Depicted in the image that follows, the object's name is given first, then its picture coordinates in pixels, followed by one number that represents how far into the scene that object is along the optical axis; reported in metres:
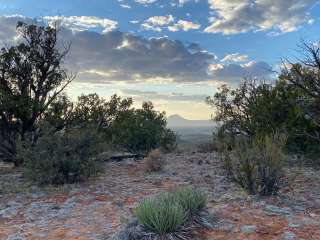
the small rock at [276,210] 5.60
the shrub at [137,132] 14.68
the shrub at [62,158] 8.59
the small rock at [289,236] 4.58
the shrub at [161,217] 4.63
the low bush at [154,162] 10.35
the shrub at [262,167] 6.52
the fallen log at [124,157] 13.75
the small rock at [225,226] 5.03
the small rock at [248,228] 4.90
